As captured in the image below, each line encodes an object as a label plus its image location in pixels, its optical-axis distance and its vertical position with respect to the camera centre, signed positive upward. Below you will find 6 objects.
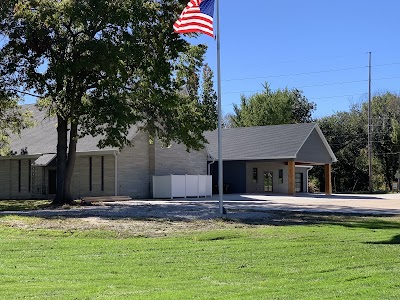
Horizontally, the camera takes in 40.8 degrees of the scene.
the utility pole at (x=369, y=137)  49.53 +3.88
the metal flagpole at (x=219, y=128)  19.25 +1.81
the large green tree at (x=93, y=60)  22.79 +5.28
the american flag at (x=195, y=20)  17.62 +5.20
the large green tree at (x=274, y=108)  64.19 +8.58
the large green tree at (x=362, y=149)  57.25 +3.13
